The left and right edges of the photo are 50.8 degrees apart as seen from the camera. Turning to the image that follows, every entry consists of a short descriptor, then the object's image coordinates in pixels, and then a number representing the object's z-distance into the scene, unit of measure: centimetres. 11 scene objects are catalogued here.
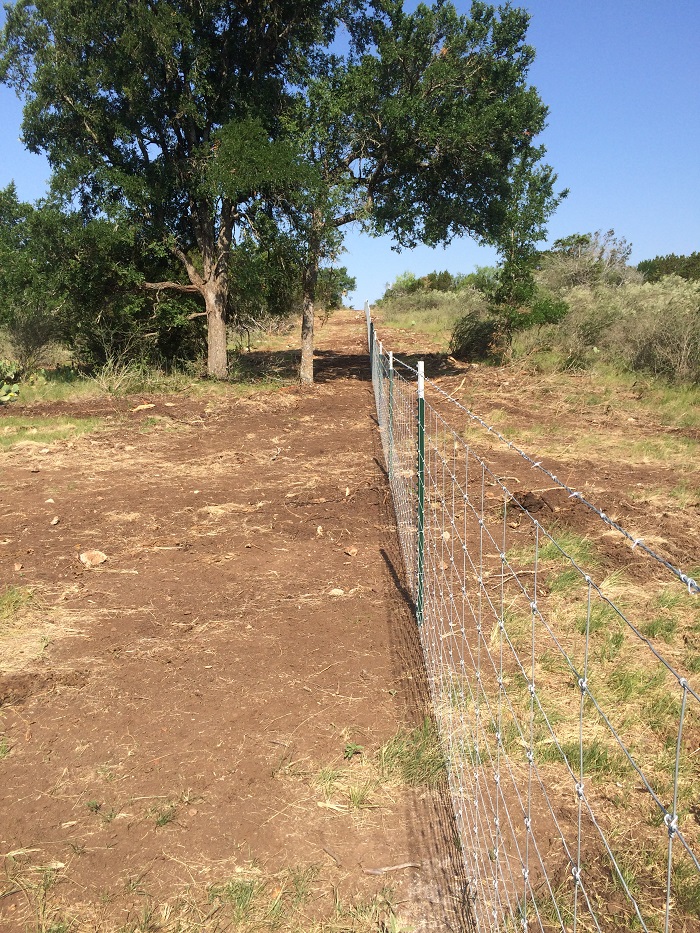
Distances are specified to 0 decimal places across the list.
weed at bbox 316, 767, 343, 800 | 333
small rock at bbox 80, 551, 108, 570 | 616
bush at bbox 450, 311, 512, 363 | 1786
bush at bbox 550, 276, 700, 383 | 1352
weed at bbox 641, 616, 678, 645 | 463
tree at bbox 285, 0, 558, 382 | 1324
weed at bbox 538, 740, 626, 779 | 340
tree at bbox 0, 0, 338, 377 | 1305
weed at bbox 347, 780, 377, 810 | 324
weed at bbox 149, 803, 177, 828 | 316
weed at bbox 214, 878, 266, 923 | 267
